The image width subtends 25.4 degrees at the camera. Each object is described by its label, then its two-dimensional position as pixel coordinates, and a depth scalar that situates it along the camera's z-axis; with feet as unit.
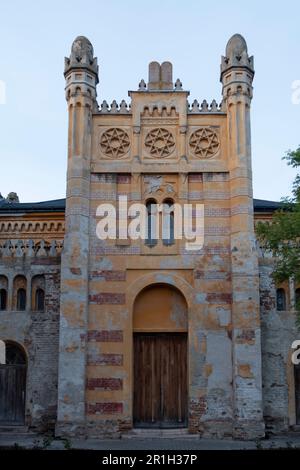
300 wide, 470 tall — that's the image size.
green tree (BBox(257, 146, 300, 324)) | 62.03
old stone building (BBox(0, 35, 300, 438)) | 72.08
